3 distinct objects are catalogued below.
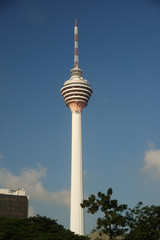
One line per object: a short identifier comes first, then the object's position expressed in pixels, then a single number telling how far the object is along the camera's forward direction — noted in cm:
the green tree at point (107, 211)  5522
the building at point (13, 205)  13725
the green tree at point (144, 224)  6069
